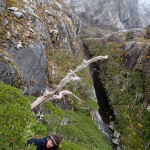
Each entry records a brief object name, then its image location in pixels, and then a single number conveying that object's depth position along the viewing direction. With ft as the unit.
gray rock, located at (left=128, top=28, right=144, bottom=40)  148.15
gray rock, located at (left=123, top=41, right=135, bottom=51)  135.60
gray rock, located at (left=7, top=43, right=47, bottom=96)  46.85
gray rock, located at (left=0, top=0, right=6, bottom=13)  48.81
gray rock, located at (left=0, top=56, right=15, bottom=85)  41.08
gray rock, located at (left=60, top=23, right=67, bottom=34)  84.76
